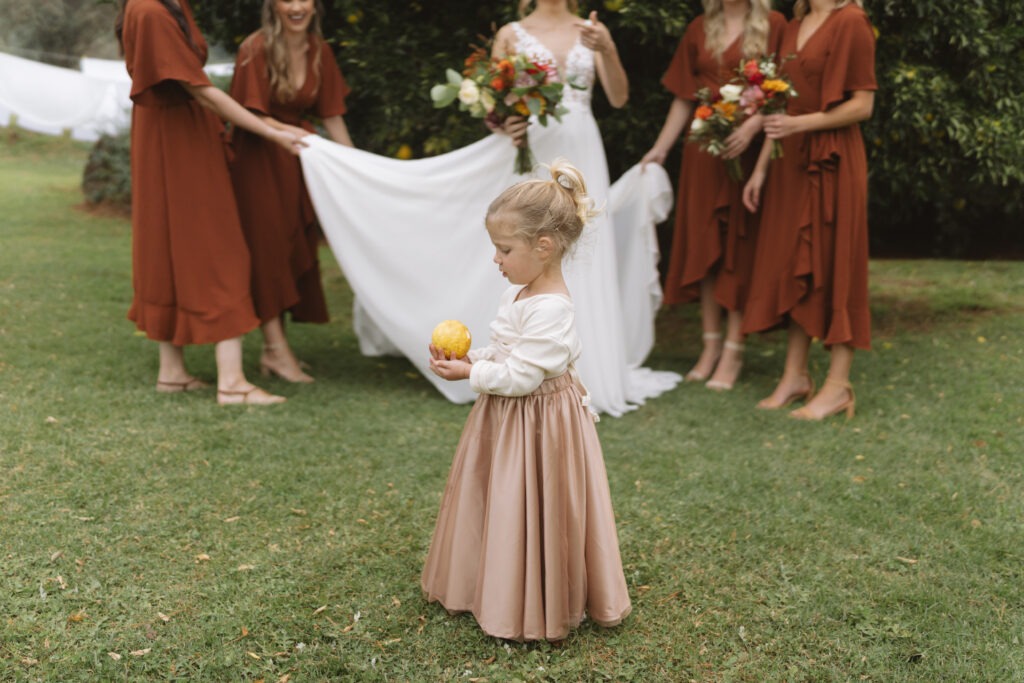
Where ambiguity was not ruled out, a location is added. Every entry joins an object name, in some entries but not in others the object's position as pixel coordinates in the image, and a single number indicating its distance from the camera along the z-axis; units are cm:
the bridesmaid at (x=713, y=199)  584
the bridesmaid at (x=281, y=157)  568
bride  553
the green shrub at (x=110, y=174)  1363
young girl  299
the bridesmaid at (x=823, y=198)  518
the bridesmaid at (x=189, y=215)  517
